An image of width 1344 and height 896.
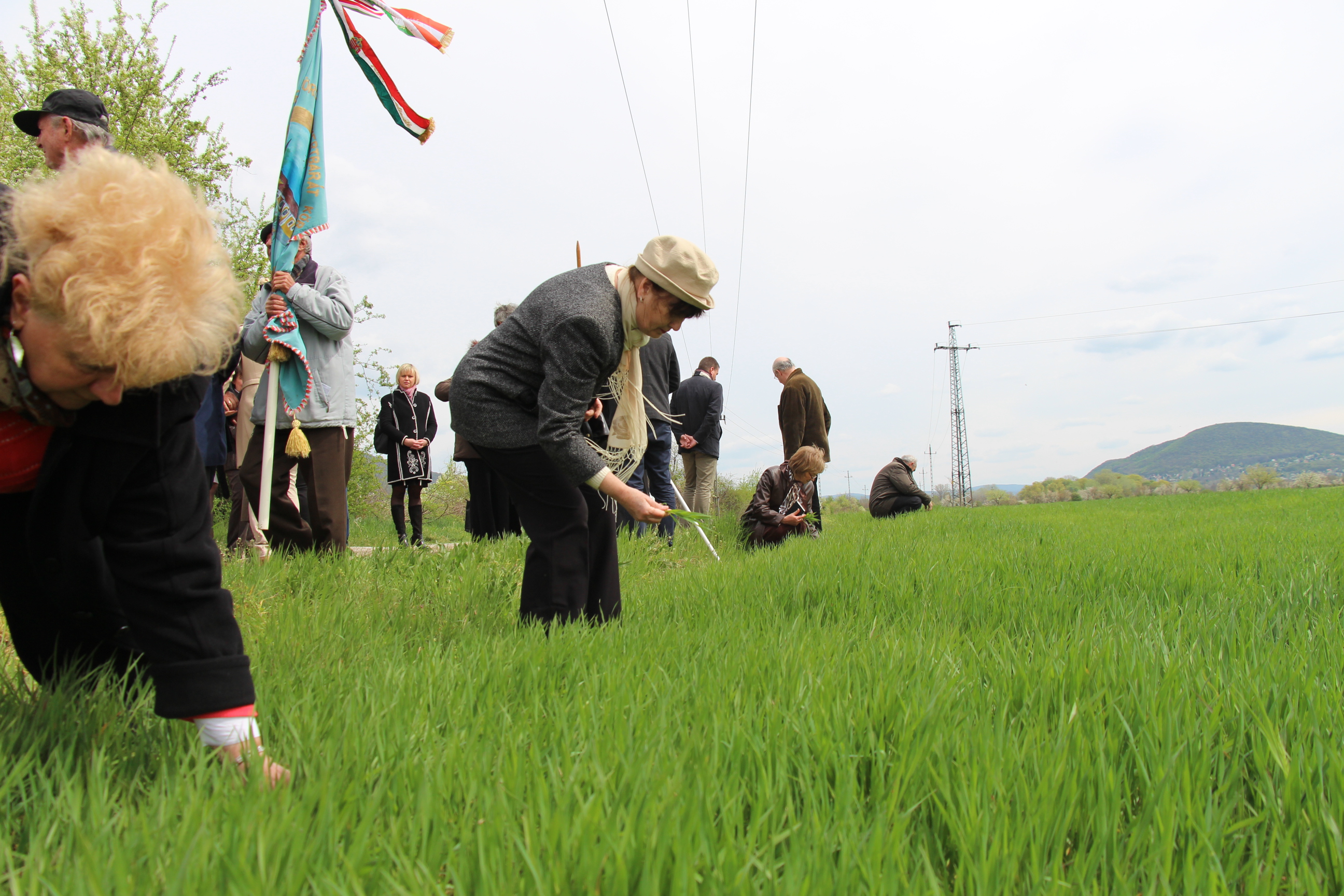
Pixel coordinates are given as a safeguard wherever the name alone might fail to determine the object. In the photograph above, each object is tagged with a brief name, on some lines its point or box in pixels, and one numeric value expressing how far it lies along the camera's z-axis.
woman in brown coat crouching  6.85
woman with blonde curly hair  1.07
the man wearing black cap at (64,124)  2.74
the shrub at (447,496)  17.02
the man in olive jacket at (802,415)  8.42
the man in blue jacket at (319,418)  4.18
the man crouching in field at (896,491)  11.26
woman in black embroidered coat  7.73
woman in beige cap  2.50
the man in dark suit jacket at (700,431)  8.01
